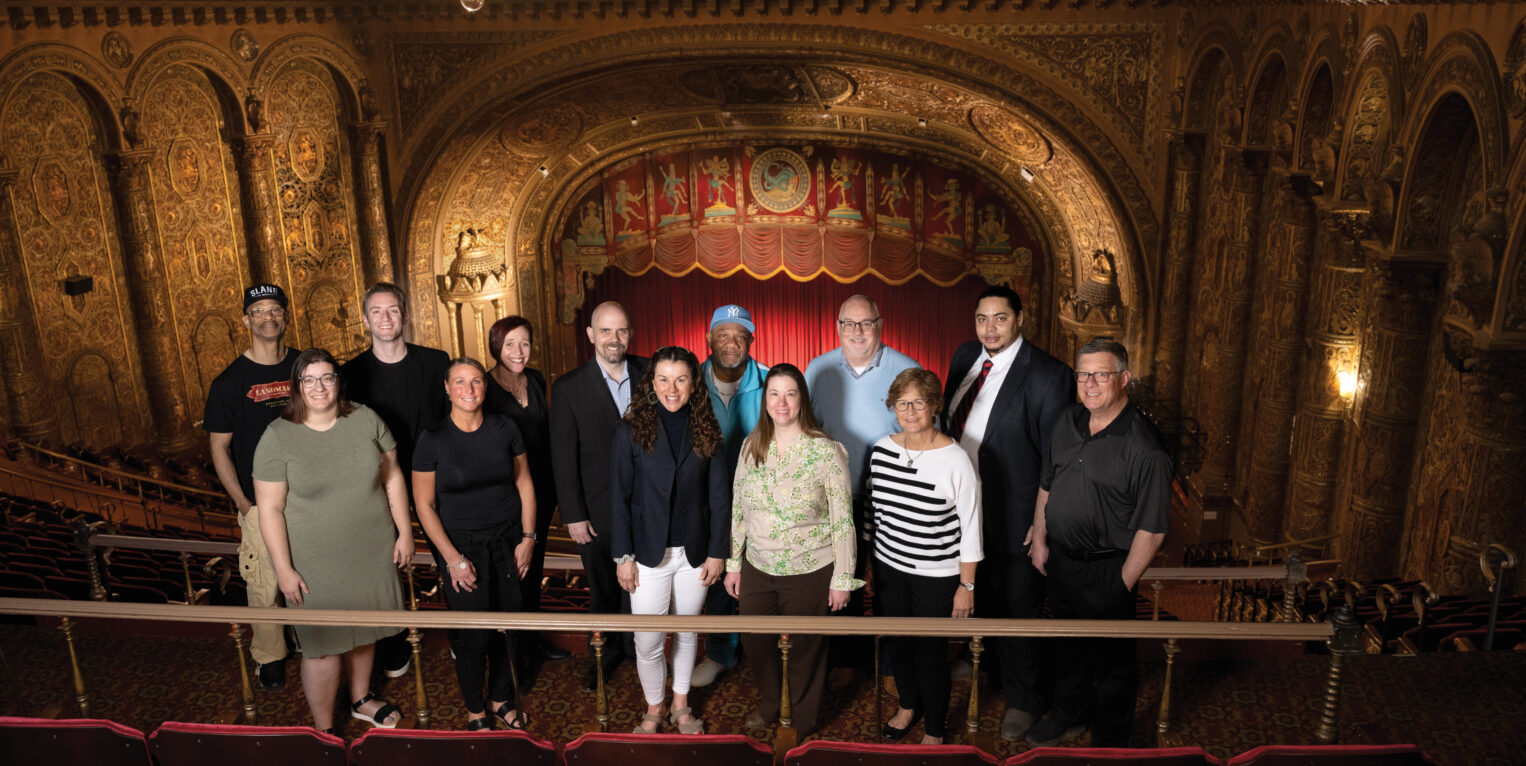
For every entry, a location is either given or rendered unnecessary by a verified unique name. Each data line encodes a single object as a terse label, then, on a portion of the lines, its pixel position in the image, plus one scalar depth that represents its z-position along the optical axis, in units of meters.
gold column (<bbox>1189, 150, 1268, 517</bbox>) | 10.46
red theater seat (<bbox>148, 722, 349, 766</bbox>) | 3.54
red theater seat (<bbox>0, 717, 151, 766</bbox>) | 3.57
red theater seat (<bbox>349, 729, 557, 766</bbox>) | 3.52
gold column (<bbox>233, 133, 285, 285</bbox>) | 13.19
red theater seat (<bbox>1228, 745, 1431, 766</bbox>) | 3.33
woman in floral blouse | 3.96
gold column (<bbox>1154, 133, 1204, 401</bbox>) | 11.78
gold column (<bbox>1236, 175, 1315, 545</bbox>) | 9.55
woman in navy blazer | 4.14
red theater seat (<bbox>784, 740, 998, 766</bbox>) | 3.39
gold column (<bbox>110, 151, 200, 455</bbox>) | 12.62
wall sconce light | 8.90
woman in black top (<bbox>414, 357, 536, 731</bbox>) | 4.20
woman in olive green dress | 3.95
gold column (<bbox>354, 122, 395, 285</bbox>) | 13.99
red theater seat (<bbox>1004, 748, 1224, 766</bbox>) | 3.36
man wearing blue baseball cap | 4.65
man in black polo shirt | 3.83
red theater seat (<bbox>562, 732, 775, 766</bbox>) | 3.46
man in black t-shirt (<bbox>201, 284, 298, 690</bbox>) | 4.56
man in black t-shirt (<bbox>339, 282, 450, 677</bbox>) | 4.68
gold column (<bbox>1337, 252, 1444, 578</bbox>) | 7.62
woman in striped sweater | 3.89
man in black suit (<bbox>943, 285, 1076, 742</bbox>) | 4.34
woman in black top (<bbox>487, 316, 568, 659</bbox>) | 4.64
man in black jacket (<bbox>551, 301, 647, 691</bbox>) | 4.63
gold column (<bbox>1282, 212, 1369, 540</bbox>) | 8.81
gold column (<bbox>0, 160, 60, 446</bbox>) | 11.79
